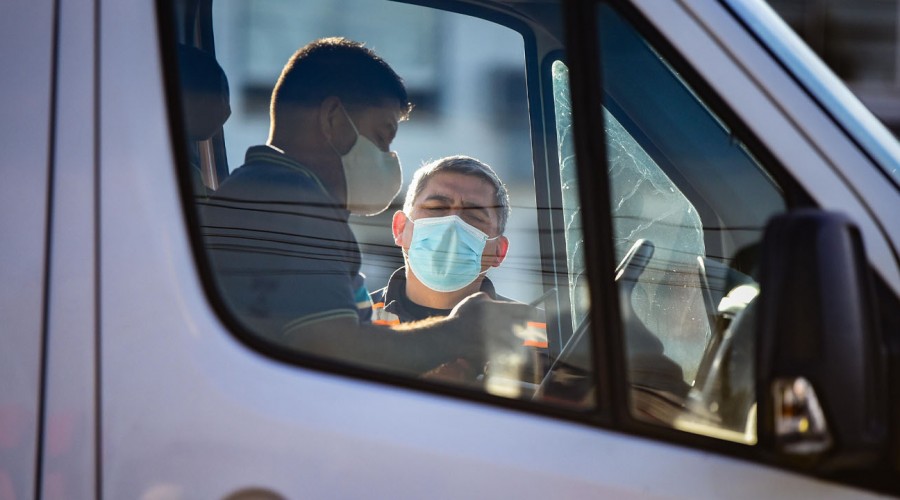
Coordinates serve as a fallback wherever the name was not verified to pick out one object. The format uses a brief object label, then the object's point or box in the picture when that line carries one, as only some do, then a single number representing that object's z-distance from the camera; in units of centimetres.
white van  719
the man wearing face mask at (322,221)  732
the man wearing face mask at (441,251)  757
